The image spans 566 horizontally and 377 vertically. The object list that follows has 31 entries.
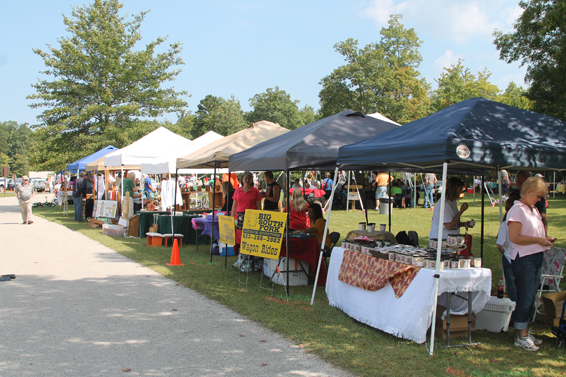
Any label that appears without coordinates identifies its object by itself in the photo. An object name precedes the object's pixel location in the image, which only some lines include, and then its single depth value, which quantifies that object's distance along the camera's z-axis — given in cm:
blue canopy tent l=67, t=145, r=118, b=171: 2125
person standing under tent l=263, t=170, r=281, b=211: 938
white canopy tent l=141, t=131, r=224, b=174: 1288
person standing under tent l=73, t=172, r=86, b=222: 2023
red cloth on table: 757
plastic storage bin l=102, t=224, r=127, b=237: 1511
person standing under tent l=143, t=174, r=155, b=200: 1828
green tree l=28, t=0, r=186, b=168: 2662
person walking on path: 1862
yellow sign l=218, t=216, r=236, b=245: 854
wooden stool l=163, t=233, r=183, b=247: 1259
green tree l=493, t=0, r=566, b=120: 1294
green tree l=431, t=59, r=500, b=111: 4975
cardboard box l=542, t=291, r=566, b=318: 530
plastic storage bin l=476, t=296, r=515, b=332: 523
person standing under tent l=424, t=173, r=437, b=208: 2177
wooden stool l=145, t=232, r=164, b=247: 1261
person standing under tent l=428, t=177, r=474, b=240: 628
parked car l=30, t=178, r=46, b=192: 5781
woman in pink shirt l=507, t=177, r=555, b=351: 464
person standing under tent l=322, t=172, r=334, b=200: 2448
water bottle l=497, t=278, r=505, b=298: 534
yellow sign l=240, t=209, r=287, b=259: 695
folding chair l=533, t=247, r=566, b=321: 576
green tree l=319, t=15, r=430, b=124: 4934
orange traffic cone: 985
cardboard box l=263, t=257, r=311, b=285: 786
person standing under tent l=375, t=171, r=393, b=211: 2029
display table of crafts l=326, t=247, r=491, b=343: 473
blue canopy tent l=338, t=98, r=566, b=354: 467
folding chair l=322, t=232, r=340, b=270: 795
